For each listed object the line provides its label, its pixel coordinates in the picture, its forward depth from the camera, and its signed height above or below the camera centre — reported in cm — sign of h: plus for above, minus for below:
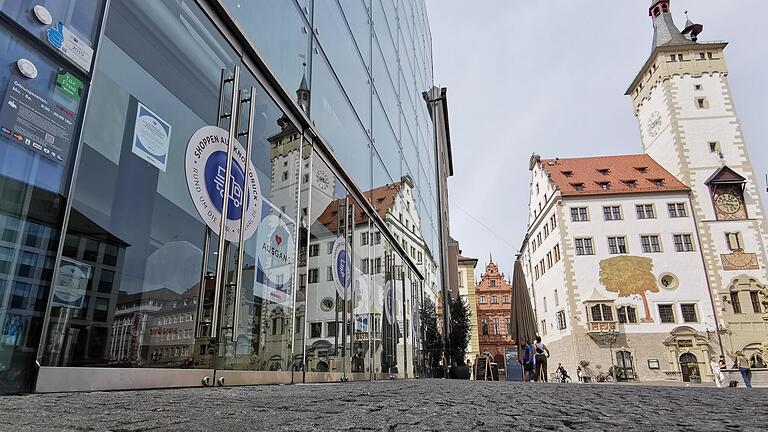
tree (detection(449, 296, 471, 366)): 1604 +147
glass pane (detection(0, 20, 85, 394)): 186 +70
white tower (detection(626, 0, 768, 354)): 3381 +1433
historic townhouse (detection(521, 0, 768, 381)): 3353 +886
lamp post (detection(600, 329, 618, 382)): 3381 +252
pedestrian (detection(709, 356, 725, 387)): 1969 +6
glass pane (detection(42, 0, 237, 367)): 241 +98
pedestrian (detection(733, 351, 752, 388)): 1755 +7
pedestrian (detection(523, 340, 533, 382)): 1592 +58
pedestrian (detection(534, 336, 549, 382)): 1422 +49
